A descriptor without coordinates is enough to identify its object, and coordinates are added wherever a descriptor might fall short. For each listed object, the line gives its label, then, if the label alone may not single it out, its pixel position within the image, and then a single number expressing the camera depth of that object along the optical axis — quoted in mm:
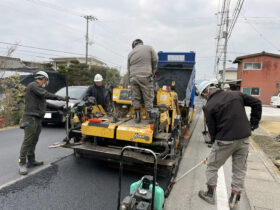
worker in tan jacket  3893
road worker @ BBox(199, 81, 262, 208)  2674
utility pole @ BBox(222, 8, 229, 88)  16362
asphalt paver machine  3285
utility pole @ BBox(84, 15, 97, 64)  27859
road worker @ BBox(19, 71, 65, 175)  3613
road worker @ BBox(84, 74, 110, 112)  4930
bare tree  8522
